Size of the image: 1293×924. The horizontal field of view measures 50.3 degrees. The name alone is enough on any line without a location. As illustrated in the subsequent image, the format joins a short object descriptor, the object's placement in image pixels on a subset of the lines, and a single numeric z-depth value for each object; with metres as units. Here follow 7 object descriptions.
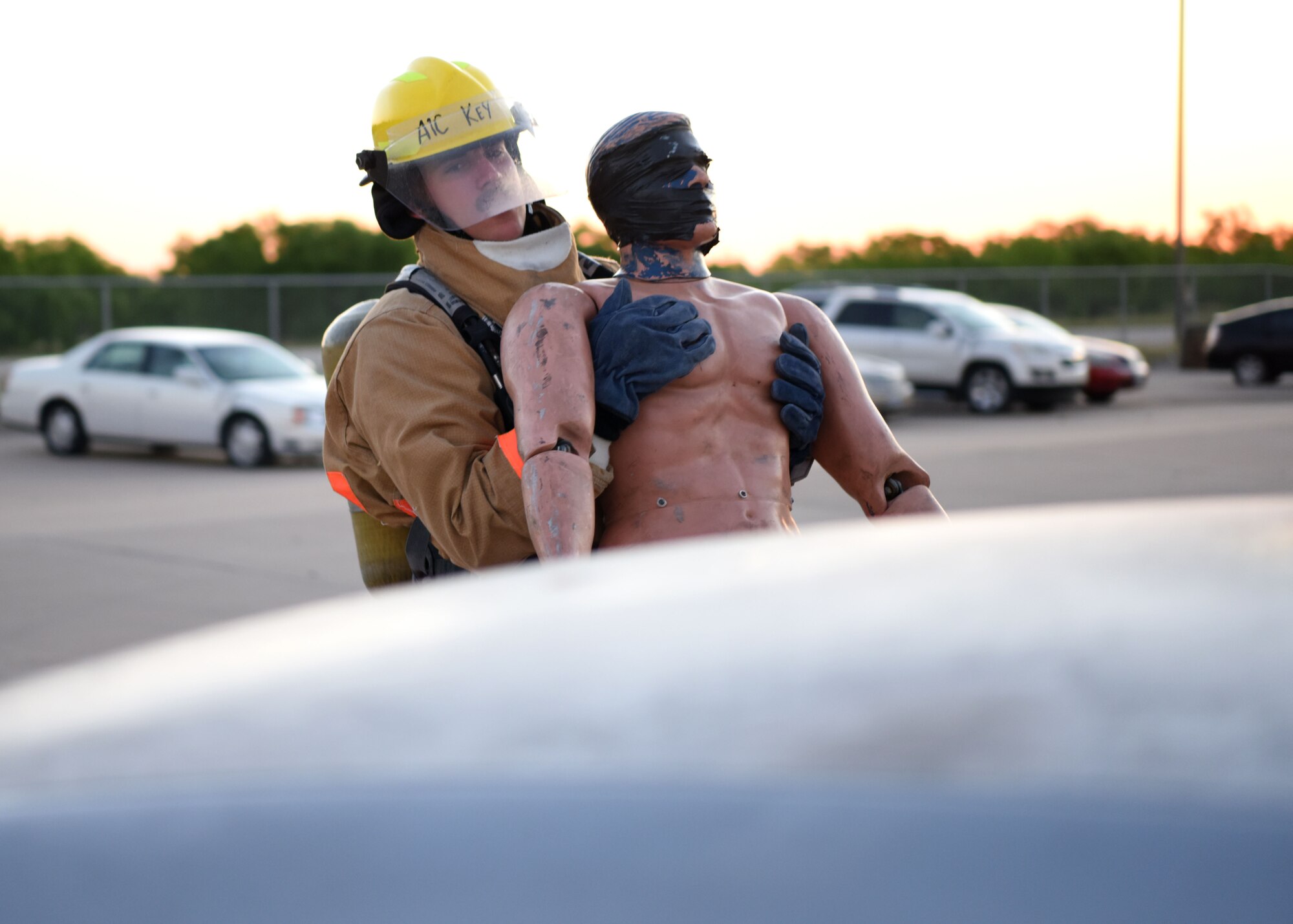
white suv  19.69
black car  24.25
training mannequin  2.25
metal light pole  31.06
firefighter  2.34
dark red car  21.48
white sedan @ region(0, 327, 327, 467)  13.87
